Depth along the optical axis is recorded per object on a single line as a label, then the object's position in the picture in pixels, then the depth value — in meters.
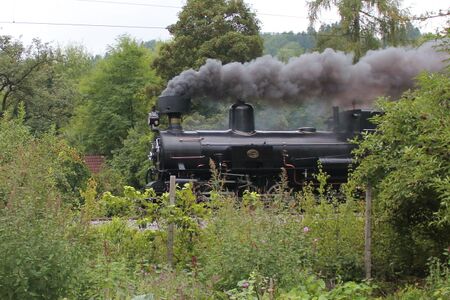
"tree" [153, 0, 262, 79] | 30.91
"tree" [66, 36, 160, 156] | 35.78
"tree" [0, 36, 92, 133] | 32.72
